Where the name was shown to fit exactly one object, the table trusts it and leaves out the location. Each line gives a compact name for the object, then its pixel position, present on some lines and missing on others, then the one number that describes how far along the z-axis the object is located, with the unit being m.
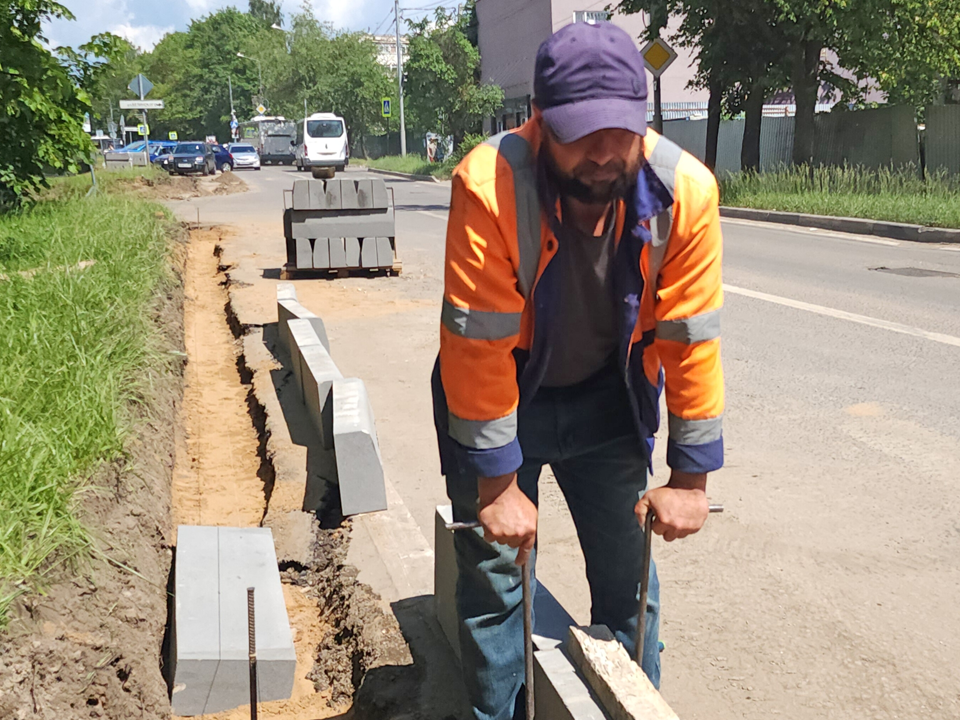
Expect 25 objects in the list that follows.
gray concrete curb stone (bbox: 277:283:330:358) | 7.30
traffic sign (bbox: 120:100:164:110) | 26.41
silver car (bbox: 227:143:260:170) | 52.88
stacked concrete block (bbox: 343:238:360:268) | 11.73
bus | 58.72
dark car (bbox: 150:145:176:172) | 39.81
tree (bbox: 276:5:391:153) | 63.22
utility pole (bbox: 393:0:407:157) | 48.14
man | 2.03
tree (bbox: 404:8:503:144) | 40.22
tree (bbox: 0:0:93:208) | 12.24
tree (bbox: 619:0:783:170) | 19.31
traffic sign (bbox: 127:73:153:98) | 25.36
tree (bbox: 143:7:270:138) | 97.10
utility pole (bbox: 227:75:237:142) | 86.31
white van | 46.00
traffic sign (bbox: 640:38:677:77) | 18.91
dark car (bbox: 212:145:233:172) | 46.92
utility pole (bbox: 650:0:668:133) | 20.72
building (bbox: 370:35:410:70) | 131.15
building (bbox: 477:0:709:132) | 41.00
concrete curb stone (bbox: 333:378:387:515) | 4.52
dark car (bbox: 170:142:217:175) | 39.69
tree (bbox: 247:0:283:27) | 126.62
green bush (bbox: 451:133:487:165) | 33.09
